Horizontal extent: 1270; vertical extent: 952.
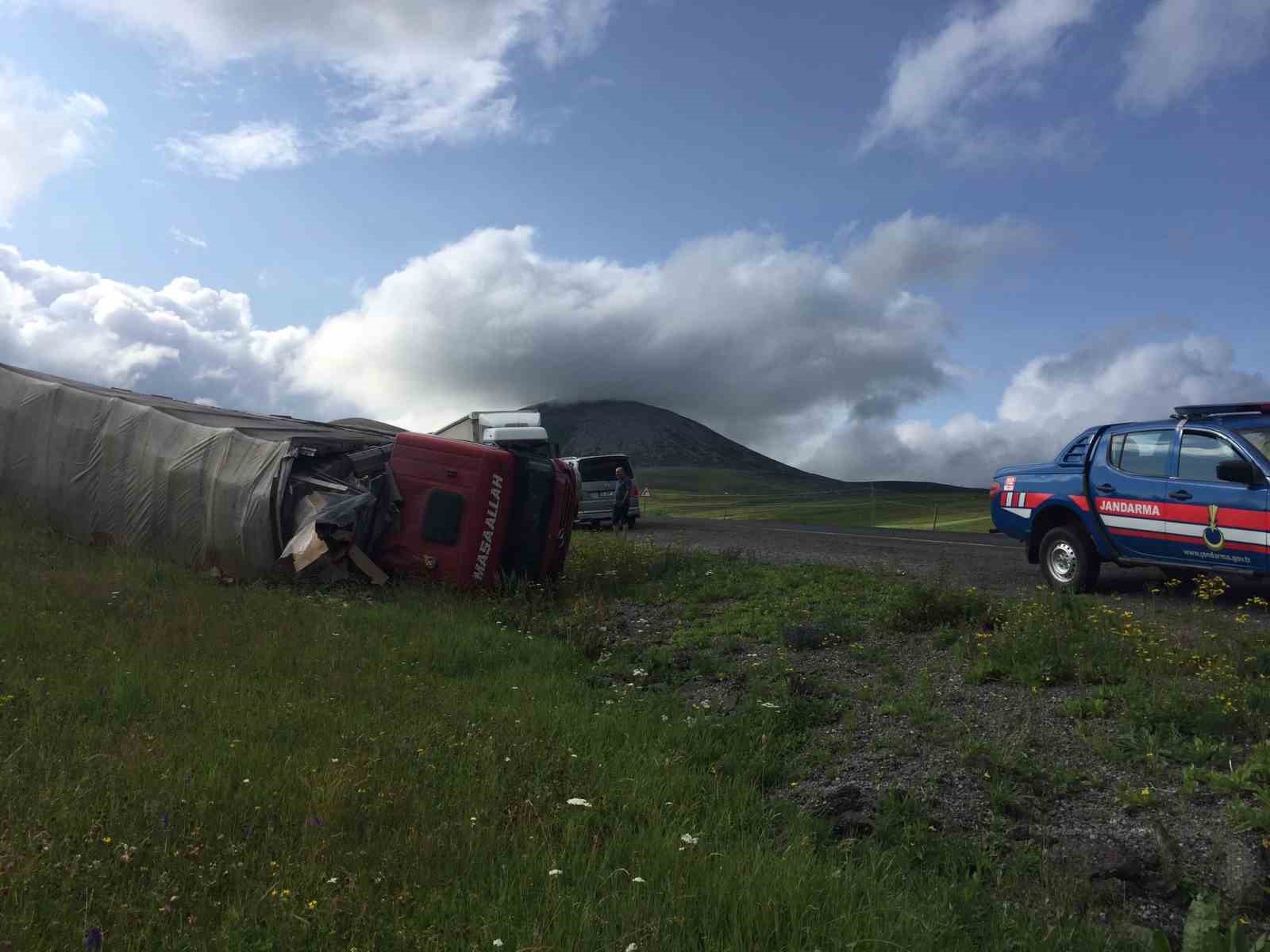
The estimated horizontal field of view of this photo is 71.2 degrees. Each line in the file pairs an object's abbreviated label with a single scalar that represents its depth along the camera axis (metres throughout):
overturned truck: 11.63
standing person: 24.00
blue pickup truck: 9.75
